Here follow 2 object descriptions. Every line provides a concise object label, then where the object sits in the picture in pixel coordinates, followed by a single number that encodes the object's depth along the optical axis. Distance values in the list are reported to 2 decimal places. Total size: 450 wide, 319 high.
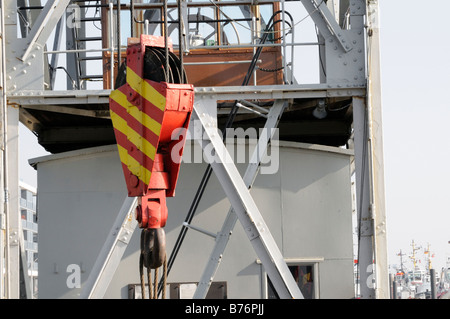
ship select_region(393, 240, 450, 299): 52.88
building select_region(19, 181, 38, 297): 70.28
